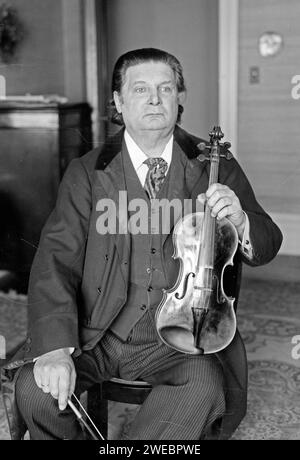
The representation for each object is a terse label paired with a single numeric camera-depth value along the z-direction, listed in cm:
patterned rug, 222
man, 164
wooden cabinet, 281
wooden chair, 175
